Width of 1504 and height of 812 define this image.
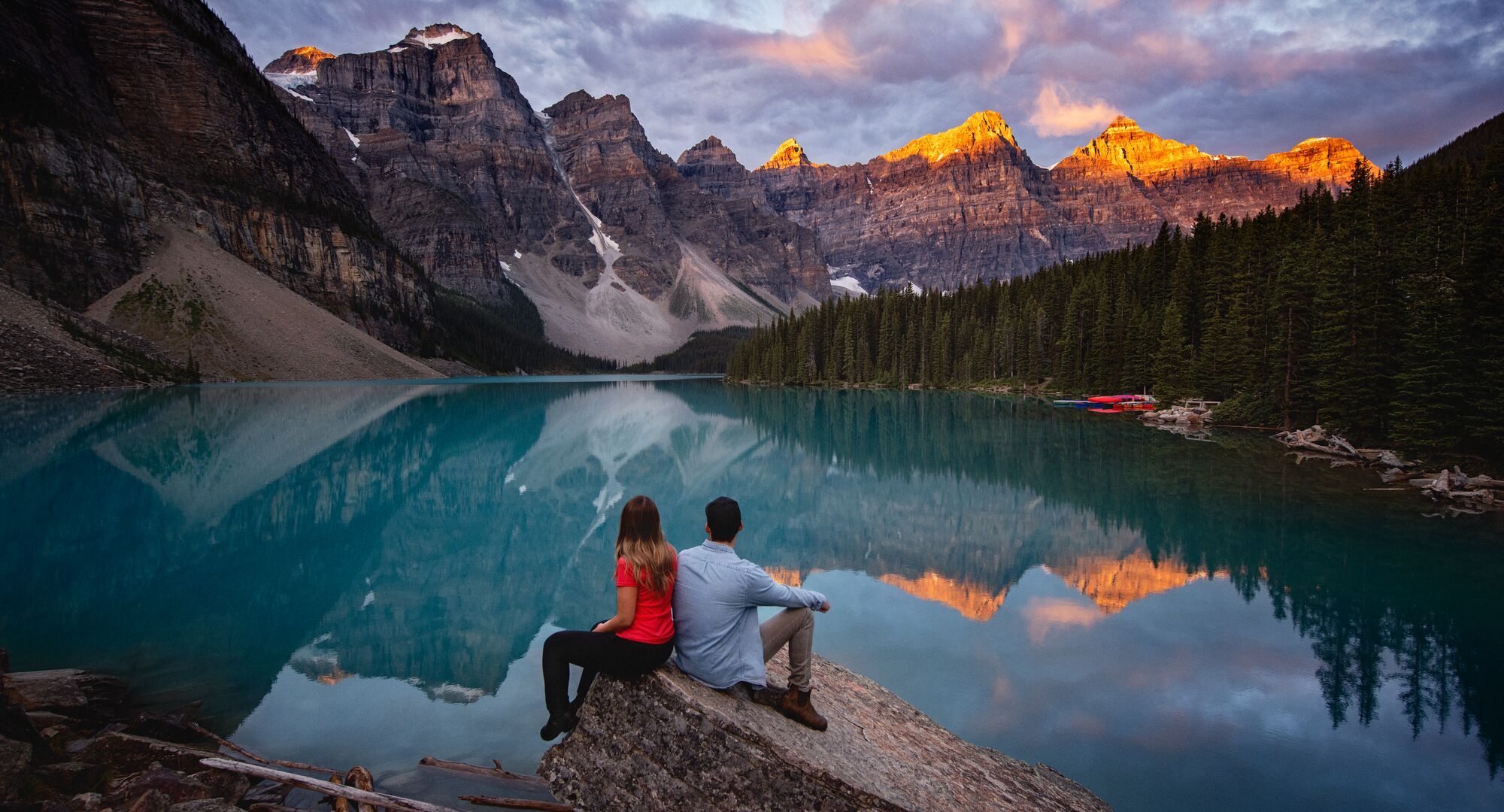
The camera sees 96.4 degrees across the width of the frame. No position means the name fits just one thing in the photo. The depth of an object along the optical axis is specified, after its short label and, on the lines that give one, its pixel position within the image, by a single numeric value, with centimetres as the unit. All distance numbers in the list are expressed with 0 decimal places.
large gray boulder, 464
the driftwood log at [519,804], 520
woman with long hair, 486
